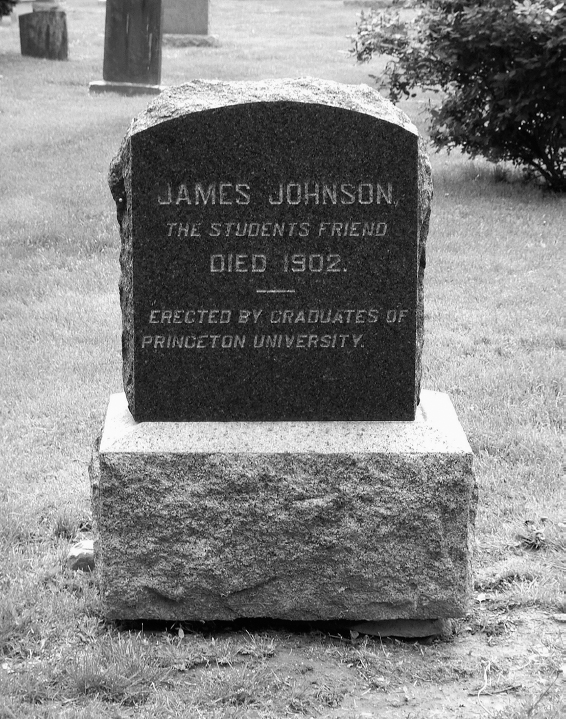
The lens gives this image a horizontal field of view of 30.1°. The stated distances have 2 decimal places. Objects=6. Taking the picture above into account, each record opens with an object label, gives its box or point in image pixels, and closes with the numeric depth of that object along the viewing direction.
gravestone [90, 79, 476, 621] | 3.56
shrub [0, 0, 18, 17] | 17.98
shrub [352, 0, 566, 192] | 9.34
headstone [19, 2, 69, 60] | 18.23
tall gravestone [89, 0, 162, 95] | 14.38
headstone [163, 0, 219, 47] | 21.00
